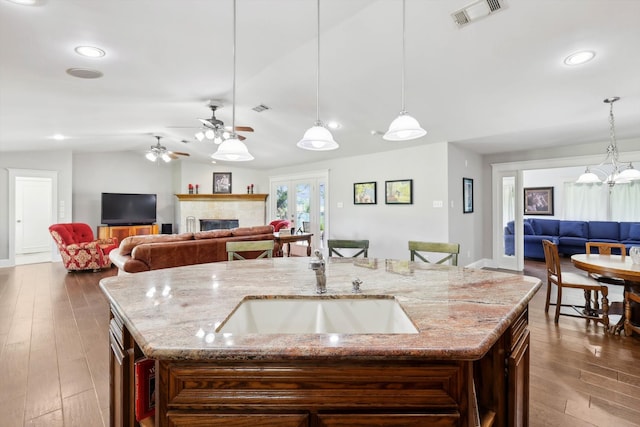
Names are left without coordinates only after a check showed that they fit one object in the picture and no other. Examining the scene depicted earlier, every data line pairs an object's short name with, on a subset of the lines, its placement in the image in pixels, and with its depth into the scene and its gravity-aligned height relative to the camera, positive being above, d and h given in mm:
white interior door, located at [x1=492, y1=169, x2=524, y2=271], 5855 -150
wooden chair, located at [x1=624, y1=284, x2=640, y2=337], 2845 -866
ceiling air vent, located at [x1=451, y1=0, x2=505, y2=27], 2307 +1598
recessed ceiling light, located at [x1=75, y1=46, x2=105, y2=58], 2436 +1346
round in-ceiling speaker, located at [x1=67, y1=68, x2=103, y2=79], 2814 +1354
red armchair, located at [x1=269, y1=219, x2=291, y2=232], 6988 -188
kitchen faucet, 1521 -301
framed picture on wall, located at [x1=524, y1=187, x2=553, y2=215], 8375 +421
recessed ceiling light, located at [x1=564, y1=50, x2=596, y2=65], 2736 +1448
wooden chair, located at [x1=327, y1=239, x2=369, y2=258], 3049 -280
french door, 7457 +385
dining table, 2770 -535
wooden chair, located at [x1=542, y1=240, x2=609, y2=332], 3086 -731
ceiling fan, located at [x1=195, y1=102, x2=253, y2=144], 4230 +1233
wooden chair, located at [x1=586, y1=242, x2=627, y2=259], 3699 -388
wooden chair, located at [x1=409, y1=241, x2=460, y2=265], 2598 -279
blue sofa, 6703 -427
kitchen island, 879 -462
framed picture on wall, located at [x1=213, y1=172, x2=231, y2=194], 9188 +1027
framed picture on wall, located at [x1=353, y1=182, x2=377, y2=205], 6250 +478
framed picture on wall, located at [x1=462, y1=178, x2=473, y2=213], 5557 +385
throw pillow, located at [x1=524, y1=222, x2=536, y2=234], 7520 -324
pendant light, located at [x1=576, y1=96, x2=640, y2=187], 3510 +578
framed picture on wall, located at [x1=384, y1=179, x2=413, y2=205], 5633 +457
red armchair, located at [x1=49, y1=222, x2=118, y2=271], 5645 -641
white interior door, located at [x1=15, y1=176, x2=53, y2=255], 7387 +36
